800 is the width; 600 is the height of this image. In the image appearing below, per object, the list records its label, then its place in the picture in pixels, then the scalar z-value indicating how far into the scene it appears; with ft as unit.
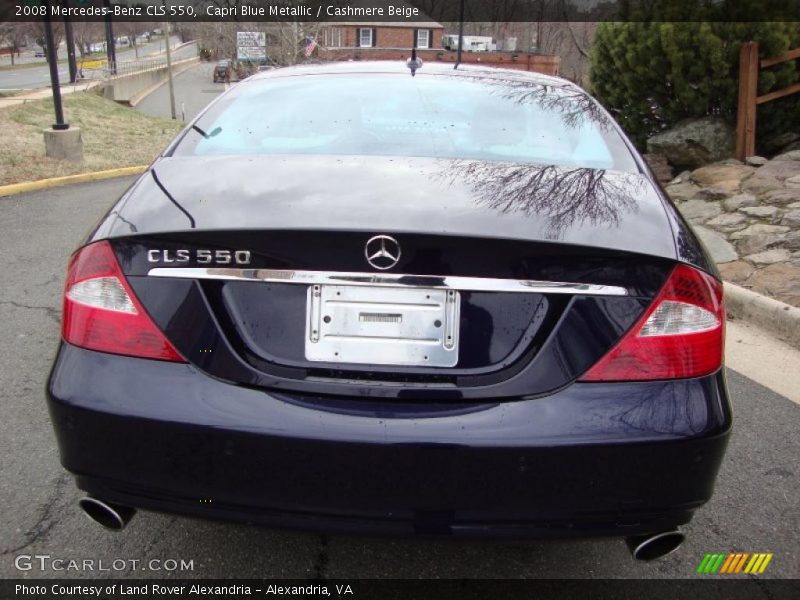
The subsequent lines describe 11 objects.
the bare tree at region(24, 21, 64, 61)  185.25
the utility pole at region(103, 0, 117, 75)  130.15
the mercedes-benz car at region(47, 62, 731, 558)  5.51
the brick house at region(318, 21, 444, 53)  204.33
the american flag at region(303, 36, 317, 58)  117.29
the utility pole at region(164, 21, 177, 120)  129.92
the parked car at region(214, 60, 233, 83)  204.74
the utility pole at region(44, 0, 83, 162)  37.40
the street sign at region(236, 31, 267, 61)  149.89
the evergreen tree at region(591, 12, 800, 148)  26.16
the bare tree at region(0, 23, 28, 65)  208.04
